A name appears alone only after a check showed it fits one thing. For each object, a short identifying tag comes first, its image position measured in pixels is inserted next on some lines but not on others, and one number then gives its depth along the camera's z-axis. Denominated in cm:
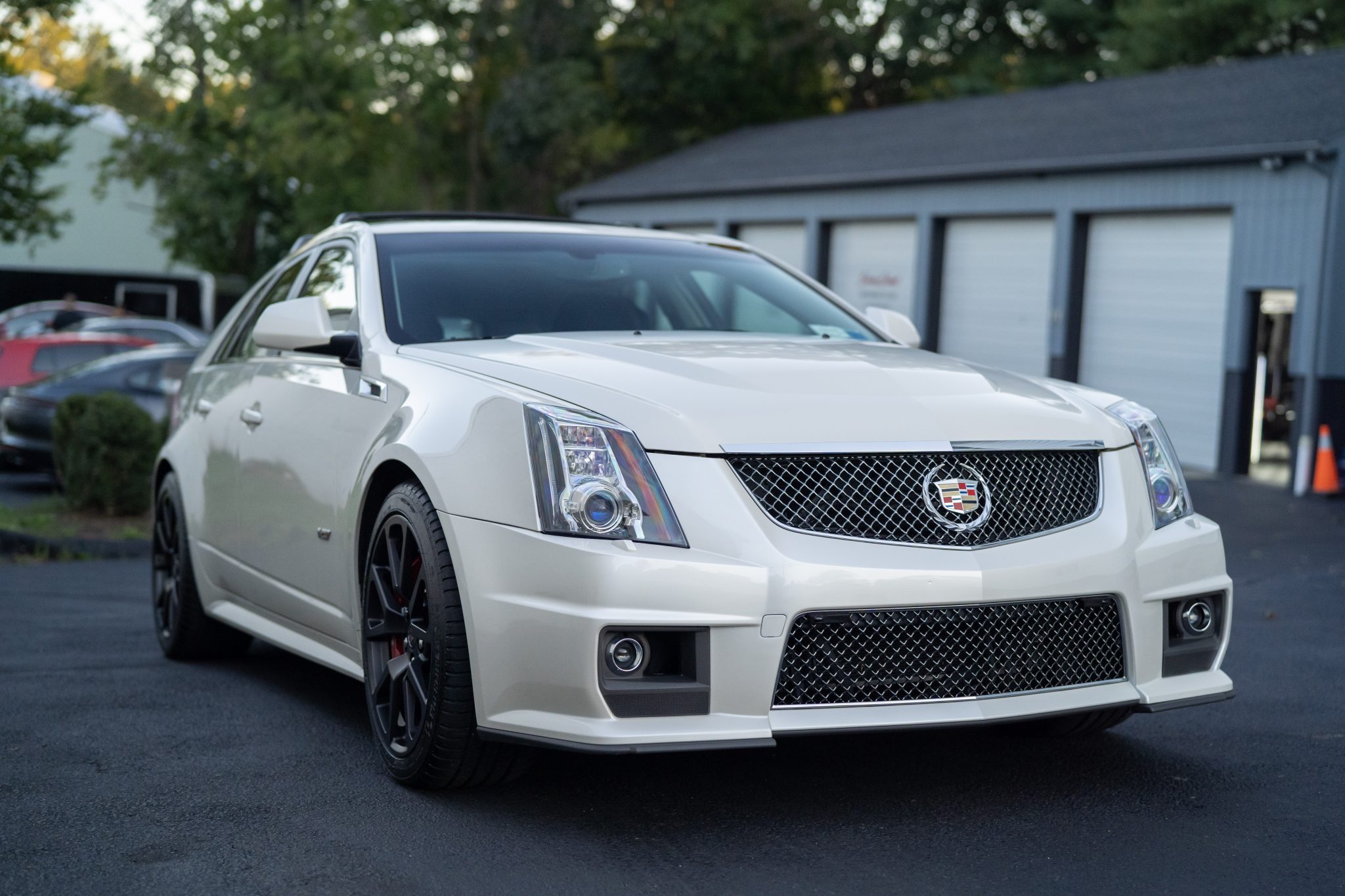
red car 1859
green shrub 1246
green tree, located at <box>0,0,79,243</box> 1257
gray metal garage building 1714
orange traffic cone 1597
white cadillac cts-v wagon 372
